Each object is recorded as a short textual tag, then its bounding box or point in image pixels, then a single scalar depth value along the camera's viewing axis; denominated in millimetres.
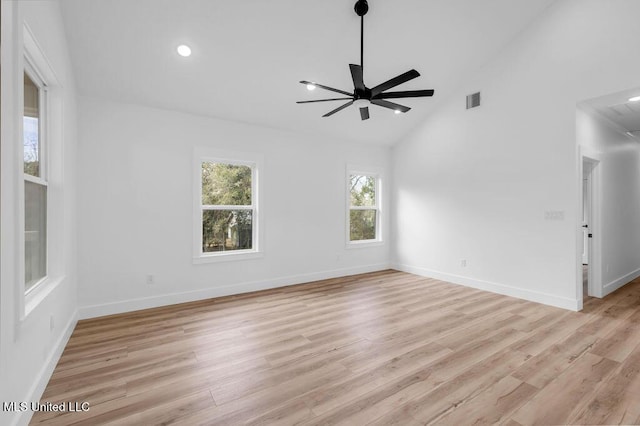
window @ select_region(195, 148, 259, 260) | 4460
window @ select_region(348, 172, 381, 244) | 6176
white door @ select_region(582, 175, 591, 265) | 4449
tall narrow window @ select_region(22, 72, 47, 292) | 2246
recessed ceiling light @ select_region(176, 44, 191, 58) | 3311
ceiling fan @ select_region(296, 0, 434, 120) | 2559
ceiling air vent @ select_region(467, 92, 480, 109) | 4902
